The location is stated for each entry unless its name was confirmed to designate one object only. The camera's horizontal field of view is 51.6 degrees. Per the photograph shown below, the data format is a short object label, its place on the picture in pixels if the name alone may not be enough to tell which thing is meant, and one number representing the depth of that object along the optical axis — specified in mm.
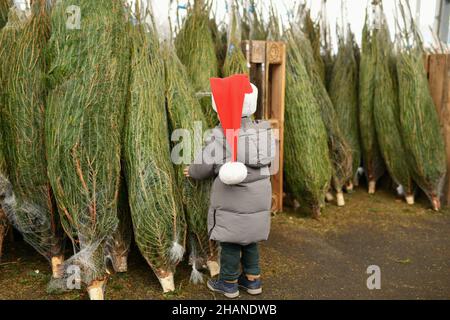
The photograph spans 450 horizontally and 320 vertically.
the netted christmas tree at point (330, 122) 4277
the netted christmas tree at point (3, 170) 2676
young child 2510
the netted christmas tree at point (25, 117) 2627
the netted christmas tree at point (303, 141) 3953
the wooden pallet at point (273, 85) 3771
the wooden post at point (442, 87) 4301
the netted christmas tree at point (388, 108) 4355
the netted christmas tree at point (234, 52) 3463
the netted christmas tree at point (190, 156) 2807
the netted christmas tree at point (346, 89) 4625
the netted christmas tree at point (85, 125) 2451
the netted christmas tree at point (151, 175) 2605
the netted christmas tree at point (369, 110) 4461
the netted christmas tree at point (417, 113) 4164
